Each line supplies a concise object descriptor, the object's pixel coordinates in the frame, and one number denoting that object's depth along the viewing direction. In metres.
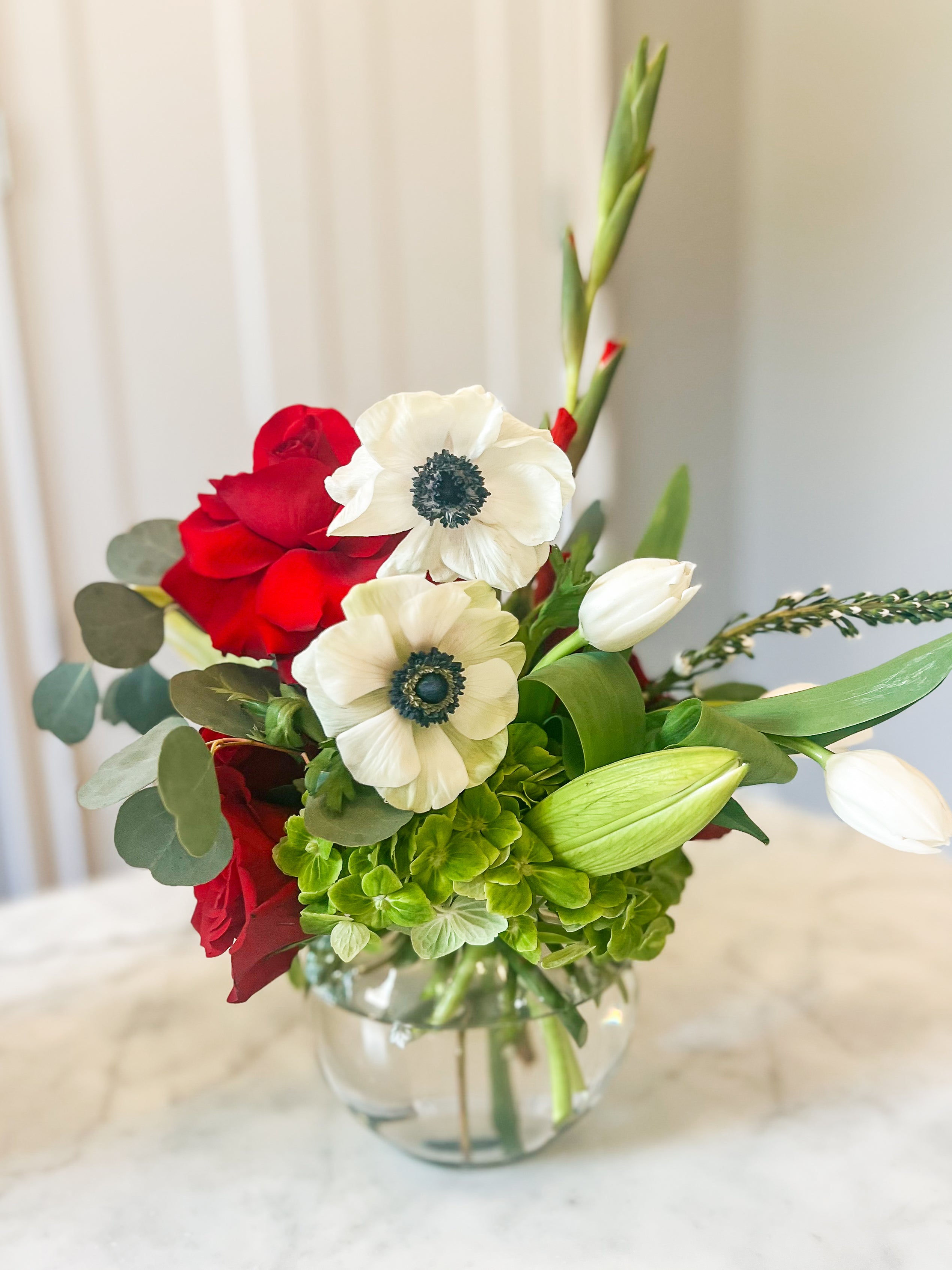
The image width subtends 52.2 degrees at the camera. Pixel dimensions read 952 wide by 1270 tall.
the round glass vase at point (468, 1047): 0.54
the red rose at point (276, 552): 0.42
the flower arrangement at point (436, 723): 0.38
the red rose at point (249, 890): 0.42
